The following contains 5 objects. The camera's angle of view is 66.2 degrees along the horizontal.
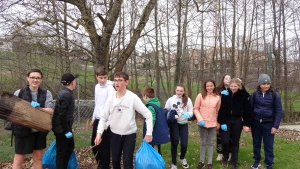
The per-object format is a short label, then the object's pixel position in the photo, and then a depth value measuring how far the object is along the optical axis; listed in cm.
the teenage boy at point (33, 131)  320
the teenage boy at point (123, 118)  320
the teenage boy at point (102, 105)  380
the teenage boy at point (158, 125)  380
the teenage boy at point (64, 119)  326
